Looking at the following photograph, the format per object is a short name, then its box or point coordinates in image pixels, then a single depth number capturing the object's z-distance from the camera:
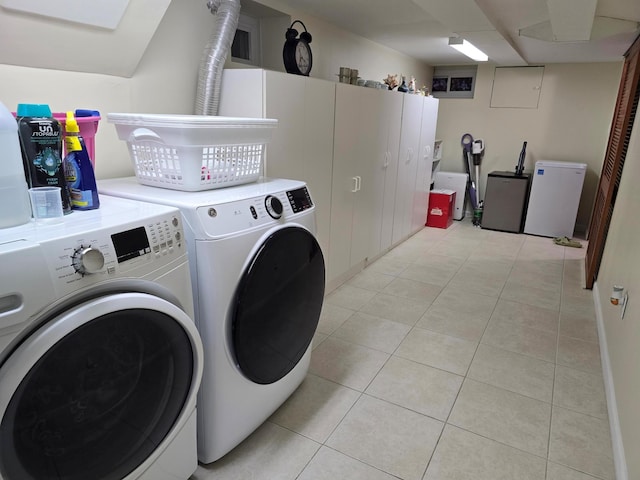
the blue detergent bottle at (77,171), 1.21
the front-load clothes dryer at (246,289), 1.37
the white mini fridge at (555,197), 4.84
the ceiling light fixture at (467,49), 3.84
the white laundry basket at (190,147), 1.47
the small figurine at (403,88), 3.80
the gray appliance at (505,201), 5.11
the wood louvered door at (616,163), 3.33
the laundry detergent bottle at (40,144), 1.11
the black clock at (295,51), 2.44
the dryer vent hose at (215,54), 2.01
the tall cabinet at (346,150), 2.18
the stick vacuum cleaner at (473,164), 5.59
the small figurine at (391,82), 3.63
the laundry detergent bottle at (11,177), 1.00
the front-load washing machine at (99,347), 0.85
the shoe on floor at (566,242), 4.70
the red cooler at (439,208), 5.18
